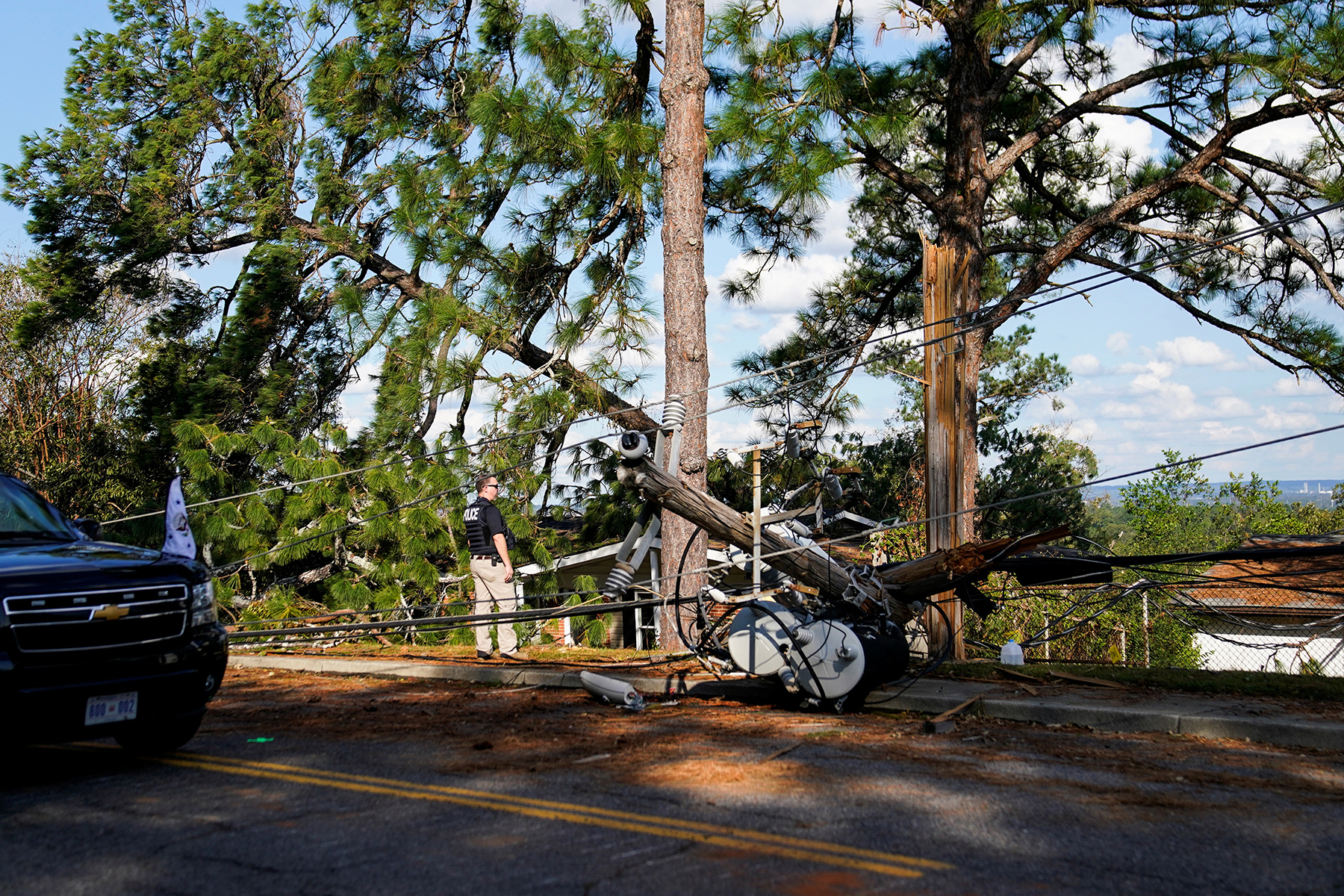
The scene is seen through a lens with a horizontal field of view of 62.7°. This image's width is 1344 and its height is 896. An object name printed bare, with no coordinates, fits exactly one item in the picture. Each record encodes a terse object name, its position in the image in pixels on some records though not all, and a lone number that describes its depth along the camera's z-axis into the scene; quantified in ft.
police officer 37.14
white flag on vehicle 23.29
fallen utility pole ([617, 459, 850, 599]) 28.07
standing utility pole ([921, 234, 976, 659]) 31.99
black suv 17.70
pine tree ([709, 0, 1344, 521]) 44.42
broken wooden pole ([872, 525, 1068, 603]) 27.96
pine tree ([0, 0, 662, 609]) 49.42
